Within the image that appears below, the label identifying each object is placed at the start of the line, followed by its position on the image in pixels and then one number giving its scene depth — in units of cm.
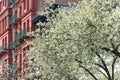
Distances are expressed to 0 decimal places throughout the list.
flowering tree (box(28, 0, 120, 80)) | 2027
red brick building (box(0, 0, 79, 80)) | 6159
